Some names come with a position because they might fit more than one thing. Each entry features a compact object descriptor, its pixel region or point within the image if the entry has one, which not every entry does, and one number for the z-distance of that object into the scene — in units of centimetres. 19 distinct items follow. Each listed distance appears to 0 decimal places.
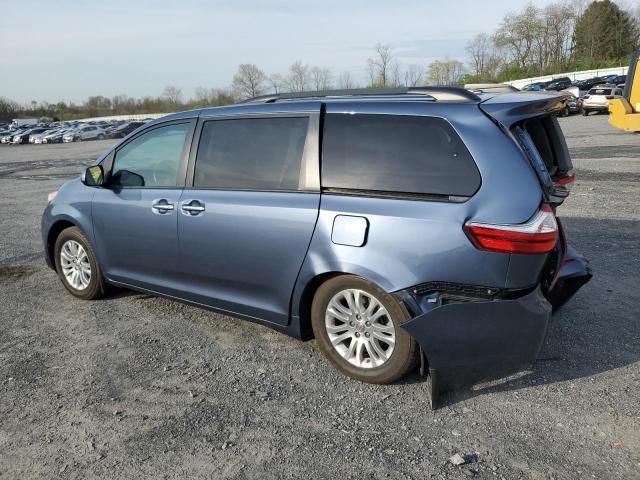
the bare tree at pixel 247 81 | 9625
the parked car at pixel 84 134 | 4919
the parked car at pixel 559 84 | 4724
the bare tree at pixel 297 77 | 8362
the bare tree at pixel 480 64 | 8031
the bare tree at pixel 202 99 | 9100
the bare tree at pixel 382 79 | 7681
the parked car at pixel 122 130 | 5051
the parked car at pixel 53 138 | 5014
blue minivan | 312
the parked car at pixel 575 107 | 3077
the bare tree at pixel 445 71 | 8262
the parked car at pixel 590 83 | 4355
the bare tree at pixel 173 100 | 11162
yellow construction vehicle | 1545
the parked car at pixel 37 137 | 5034
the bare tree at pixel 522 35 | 7700
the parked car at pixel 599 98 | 2934
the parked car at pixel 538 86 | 4533
